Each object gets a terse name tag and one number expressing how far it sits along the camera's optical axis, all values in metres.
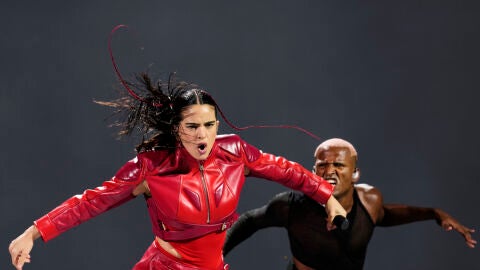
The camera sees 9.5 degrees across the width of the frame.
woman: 10.52
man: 11.12
